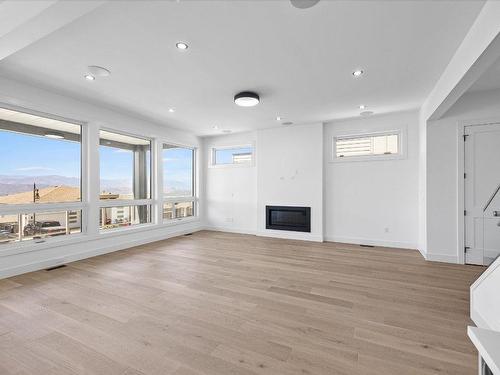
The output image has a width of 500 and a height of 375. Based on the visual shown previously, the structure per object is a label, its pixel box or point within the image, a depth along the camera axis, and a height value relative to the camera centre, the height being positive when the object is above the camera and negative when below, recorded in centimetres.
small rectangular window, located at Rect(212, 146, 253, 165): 649 +94
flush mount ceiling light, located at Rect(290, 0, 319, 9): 177 +146
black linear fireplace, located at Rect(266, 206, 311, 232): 554 -79
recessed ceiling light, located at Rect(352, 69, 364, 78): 295 +150
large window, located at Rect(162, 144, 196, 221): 589 +14
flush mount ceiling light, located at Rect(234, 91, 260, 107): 360 +142
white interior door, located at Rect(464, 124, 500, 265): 362 -10
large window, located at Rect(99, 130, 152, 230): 461 +17
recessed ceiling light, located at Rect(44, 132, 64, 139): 389 +92
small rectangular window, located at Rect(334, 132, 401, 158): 493 +94
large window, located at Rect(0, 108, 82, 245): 338 +18
